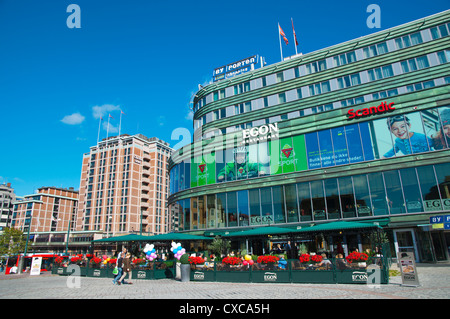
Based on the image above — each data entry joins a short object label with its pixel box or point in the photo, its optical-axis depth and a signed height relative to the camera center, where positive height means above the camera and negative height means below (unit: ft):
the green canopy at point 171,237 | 77.92 +2.03
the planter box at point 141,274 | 64.18 -5.76
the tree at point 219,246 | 91.15 -0.84
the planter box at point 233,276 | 53.78 -5.81
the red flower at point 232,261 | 55.76 -3.26
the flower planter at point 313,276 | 46.98 -5.62
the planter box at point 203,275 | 57.45 -5.82
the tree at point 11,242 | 209.11 +6.27
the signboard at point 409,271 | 40.00 -4.47
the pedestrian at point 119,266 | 53.79 -3.37
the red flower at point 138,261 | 65.92 -3.16
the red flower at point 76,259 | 78.19 -2.62
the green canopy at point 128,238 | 74.84 +2.11
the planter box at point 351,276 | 44.67 -5.50
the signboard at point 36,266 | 87.45 -4.58
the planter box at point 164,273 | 64.51 -5.97
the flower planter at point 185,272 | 58.44 -5.18
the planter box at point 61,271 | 83.47 -5.91
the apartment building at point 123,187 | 306.14 +62.60
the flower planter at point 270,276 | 50.55 -5.70
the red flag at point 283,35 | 138.47 +92.34
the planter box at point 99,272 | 70.03 -5.61
